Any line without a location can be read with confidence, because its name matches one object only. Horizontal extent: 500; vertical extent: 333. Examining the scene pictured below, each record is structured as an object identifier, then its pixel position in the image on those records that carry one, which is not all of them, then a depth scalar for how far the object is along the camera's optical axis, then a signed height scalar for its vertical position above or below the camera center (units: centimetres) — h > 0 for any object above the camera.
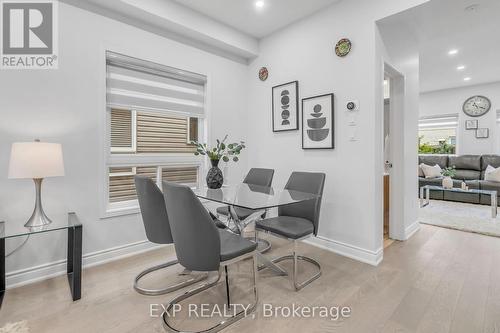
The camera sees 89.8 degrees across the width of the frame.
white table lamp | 183 +2
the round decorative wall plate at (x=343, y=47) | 268 +129
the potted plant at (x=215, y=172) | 265 -6
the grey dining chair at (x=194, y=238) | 146 -43
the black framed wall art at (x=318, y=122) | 288 +52
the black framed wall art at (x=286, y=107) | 326 +80
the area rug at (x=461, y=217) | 350 -83
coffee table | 402 -52
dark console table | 183 -50
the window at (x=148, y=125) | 271 +54
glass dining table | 191 -27
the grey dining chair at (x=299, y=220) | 207 -51
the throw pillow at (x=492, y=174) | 490 -17
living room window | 635 +83
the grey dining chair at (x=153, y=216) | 198 -40
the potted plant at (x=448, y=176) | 470 -21
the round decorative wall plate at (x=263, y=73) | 363 +135
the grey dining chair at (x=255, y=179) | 275 -16
